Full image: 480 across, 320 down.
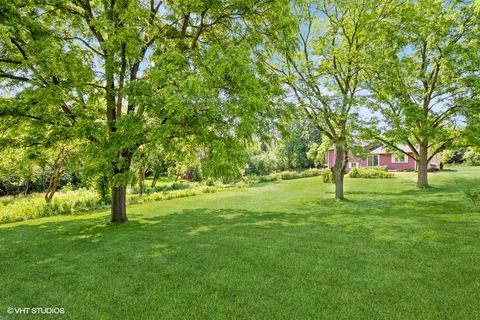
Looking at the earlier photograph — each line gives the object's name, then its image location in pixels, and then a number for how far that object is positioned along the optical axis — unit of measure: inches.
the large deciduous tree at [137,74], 294.5
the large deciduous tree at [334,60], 603.5
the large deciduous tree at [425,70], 679.1
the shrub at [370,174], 1154.0
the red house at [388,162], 1467.8
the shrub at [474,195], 530.7
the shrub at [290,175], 1343.5
